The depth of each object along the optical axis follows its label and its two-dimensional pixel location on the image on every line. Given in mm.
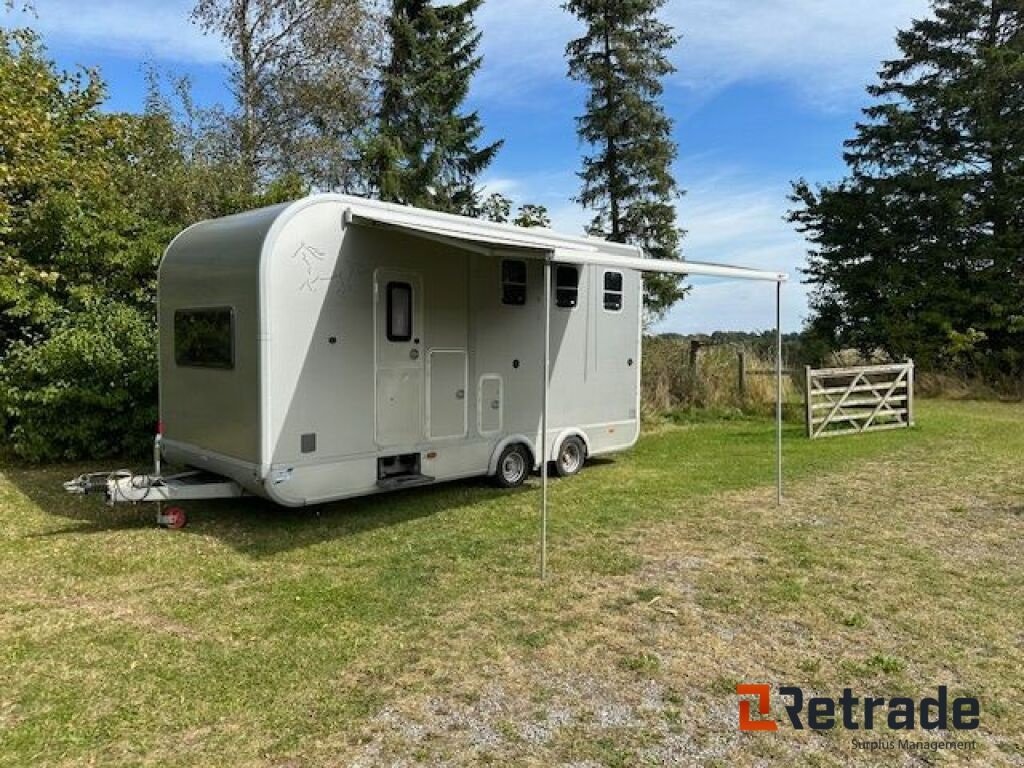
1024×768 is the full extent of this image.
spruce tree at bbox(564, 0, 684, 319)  20281
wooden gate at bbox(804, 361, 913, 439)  11852
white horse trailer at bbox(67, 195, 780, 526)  5863
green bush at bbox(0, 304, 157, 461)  8625
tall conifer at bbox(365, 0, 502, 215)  19125
